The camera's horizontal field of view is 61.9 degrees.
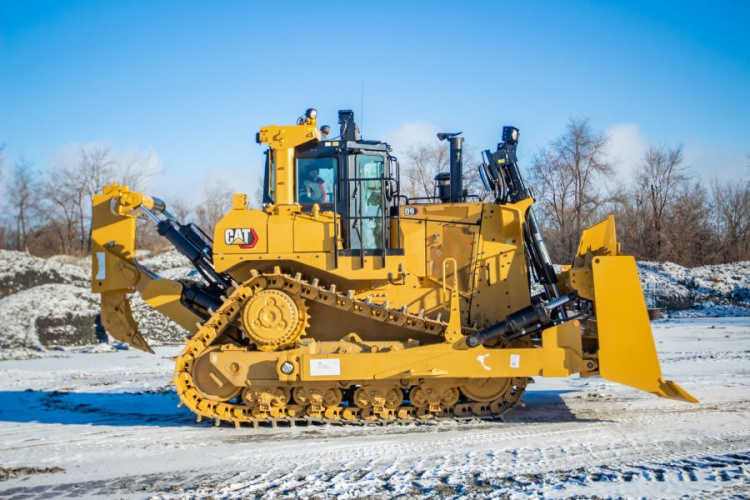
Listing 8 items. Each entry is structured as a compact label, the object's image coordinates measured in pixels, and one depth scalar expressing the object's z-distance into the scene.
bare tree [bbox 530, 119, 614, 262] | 30.94
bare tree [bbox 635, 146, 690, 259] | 32.12
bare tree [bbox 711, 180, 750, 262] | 34.69
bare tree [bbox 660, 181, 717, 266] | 32.16
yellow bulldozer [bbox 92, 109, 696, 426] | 7.70
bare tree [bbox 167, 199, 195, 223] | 47.67
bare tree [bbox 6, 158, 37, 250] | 40.91
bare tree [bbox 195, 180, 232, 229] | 47.06
